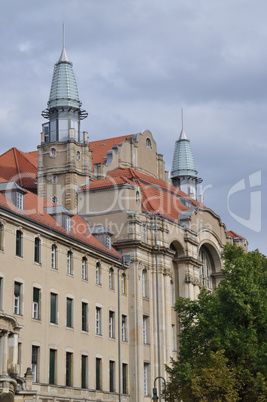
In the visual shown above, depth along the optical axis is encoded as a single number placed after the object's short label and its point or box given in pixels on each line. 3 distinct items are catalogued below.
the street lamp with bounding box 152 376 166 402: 48.95
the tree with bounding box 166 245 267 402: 48.97
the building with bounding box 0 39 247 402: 49.16
